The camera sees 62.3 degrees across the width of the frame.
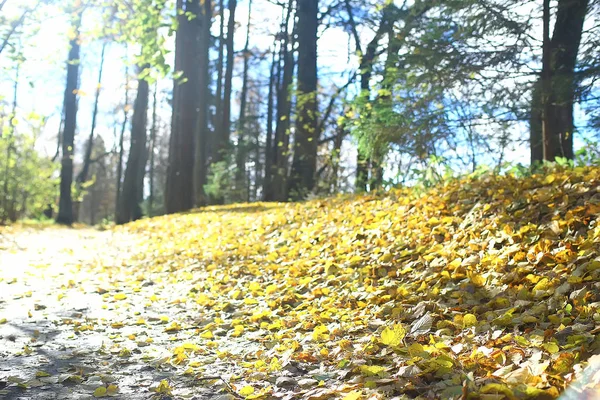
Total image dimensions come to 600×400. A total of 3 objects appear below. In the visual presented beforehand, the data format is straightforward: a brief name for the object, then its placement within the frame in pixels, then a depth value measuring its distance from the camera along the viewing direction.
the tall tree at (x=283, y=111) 13.35
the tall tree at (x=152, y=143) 23.37
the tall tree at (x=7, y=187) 13.22
